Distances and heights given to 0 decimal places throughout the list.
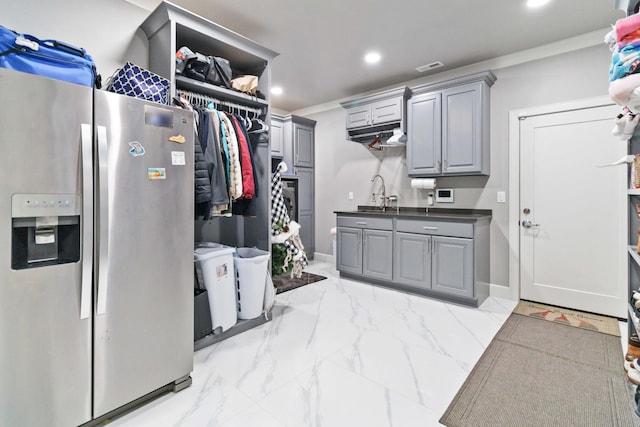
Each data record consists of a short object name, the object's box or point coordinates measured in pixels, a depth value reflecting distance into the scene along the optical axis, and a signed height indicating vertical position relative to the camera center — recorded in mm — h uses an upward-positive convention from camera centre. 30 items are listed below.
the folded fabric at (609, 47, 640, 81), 1213 +601
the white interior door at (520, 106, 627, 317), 2896 +4
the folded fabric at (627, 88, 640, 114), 1159 +431
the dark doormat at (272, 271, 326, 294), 3816 -893
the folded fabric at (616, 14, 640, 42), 1233 +751
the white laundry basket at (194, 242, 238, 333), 2266 -517
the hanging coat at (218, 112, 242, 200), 2402 +406
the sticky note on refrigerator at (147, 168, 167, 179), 1669 +221
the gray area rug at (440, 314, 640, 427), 1614 -1048
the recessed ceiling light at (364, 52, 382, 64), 3428 +1757
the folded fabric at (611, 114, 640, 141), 1627 +466
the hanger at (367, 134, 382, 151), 4338 +986
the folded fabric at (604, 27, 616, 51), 1396 +801
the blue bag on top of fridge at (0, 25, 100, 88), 1367 +729
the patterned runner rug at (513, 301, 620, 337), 2713 -993
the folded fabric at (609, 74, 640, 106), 1171 +483
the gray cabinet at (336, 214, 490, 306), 3182 -471
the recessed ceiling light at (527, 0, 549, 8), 2467 +1680
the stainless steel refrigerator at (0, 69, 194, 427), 1272 -175
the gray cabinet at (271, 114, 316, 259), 5059 +893
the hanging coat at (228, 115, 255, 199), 2492 +420
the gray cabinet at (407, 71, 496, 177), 3369 +977
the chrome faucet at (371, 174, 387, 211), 4461 +273
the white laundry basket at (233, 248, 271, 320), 2525 -582
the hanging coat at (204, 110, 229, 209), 2227 +339
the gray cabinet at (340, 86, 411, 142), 3869 +1318
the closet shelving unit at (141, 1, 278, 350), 2209 +1099
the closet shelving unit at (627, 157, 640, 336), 1886 -155
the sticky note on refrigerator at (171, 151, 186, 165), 1772 +321
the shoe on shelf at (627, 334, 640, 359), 1928 -846
